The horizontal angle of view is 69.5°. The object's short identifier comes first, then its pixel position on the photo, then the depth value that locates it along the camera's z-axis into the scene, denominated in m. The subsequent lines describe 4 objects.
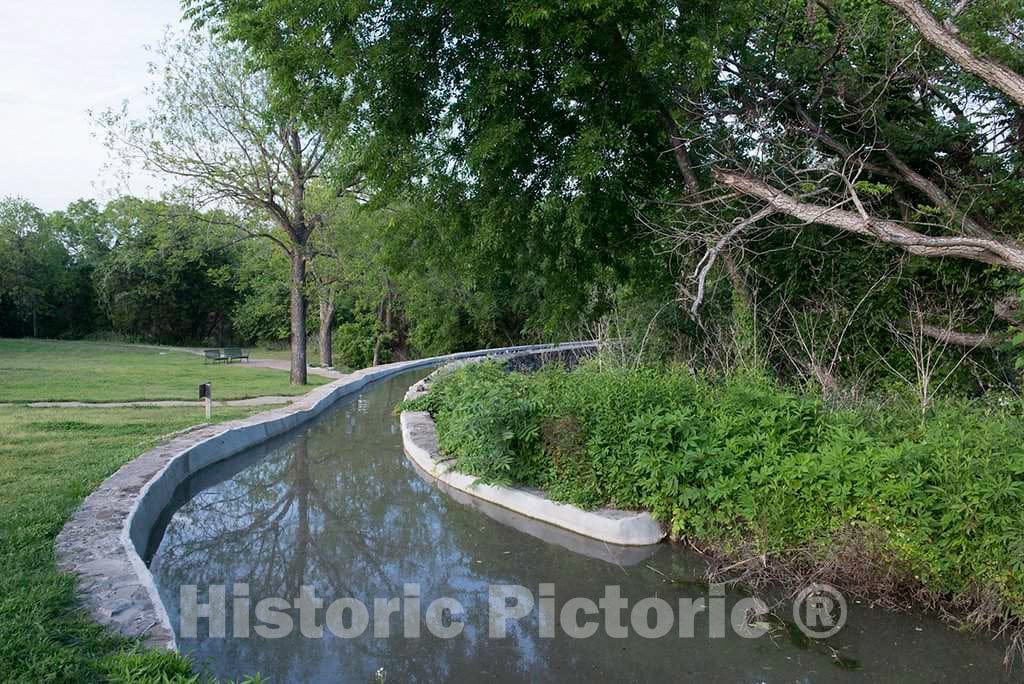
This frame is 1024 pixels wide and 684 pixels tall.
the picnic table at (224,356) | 27.78
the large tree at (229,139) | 18.05
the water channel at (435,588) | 4.47
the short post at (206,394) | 11.85
